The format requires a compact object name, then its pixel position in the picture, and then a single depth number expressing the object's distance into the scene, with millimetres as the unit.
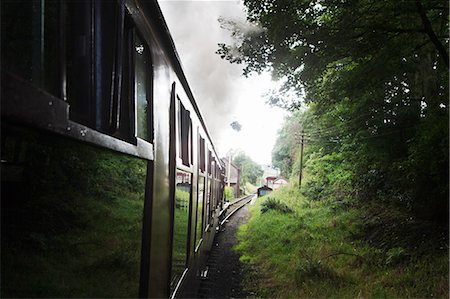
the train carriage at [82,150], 876
